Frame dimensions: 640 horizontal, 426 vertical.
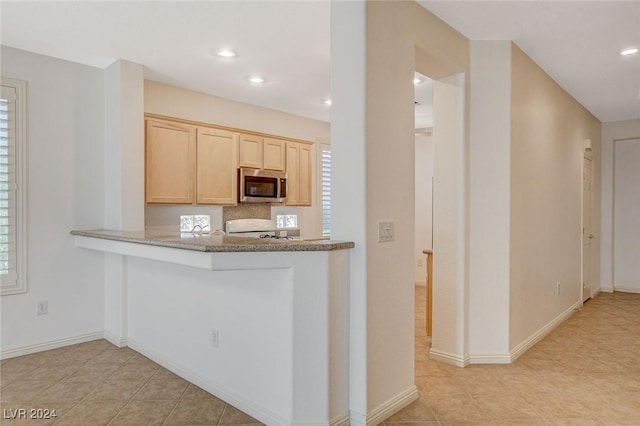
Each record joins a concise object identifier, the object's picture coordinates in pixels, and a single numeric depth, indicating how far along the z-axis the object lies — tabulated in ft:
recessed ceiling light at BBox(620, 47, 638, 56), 11.10
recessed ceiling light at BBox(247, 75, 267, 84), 13.59
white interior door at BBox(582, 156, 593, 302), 17.17
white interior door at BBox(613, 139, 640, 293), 19.65
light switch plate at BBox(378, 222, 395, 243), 7.58
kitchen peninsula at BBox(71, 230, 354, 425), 7.04
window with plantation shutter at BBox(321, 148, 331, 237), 20.77
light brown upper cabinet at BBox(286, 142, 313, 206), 18.63
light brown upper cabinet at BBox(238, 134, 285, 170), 16.67
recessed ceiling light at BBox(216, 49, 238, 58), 11.29
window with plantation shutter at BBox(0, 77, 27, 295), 10.94
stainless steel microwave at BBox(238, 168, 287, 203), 16.31
